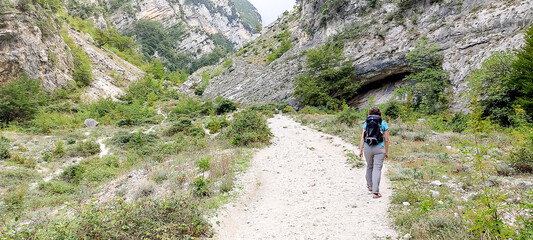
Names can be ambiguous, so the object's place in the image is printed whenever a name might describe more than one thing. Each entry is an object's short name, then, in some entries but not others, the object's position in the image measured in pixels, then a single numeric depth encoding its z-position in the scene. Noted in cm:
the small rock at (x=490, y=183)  495
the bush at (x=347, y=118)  1544
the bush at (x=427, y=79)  1612
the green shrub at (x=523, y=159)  571
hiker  531
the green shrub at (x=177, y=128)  1805
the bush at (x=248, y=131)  1212
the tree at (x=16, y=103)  2233
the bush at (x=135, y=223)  338
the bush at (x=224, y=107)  2889
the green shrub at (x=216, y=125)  1726
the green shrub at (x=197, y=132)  1585
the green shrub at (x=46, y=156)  1389
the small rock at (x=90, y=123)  2533
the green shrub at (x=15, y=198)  781
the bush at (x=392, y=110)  1650
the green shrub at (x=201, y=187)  587
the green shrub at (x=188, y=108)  3093
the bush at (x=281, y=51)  4124
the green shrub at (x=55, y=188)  972
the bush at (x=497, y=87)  1144
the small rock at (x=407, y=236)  354
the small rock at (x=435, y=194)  474
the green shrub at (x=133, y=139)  1597
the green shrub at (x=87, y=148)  1525
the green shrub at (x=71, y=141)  1737
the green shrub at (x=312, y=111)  2349
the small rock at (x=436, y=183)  525
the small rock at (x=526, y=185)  467
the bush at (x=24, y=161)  1271
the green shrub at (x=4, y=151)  1346
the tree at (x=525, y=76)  1012
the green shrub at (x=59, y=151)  1474
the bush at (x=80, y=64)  3559
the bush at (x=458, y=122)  1198
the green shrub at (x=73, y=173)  1108
